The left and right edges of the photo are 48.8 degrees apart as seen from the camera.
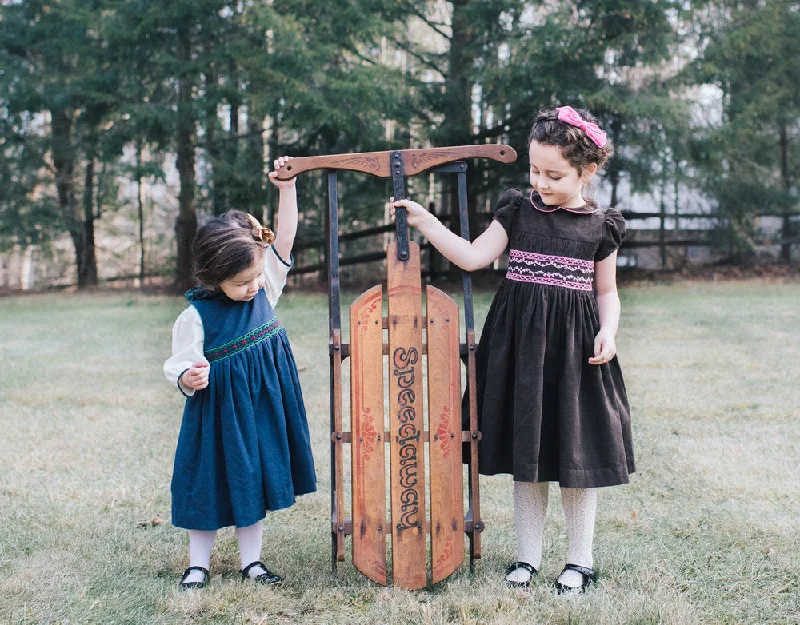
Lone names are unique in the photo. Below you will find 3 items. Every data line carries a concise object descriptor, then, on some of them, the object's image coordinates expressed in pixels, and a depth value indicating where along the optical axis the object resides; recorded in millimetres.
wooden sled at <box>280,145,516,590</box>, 3012
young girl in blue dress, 2926
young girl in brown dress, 2871
